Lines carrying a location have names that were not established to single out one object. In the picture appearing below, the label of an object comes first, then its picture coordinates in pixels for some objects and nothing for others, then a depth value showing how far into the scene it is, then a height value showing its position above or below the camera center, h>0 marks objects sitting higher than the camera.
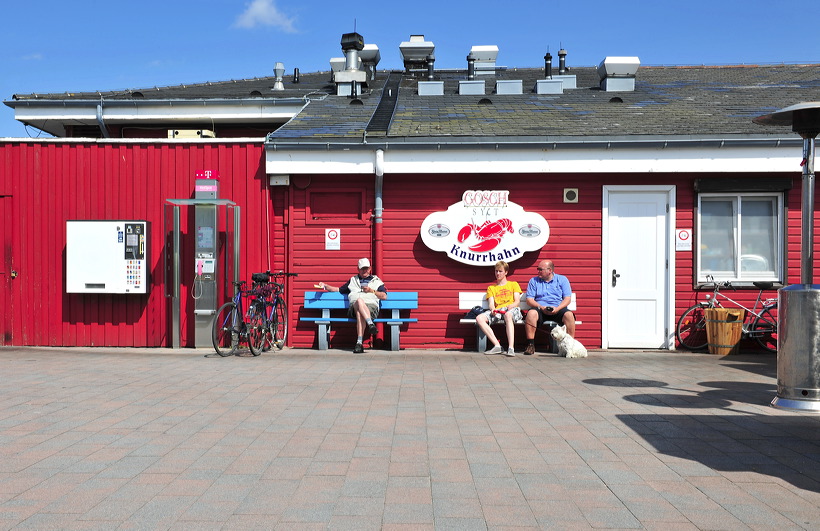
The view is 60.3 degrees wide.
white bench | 10.71 -0.55
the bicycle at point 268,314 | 10.37 -0.70
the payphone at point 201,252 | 10.84 +0.24
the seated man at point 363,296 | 10.55 -0.42
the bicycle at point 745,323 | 10.69 -0.80
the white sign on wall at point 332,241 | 11.24 +0.41
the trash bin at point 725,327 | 10.45 -0.85
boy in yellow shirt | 10.45 -0.53
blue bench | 10.73 -0.58
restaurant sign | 11.05 +0.59
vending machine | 10.85 +0.15
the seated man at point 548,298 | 10.52 -0.43
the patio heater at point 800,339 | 5.65 -0.55
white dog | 10.09 -1.08
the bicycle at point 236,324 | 10.05 -0.81
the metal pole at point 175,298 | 10.88 -0.48
